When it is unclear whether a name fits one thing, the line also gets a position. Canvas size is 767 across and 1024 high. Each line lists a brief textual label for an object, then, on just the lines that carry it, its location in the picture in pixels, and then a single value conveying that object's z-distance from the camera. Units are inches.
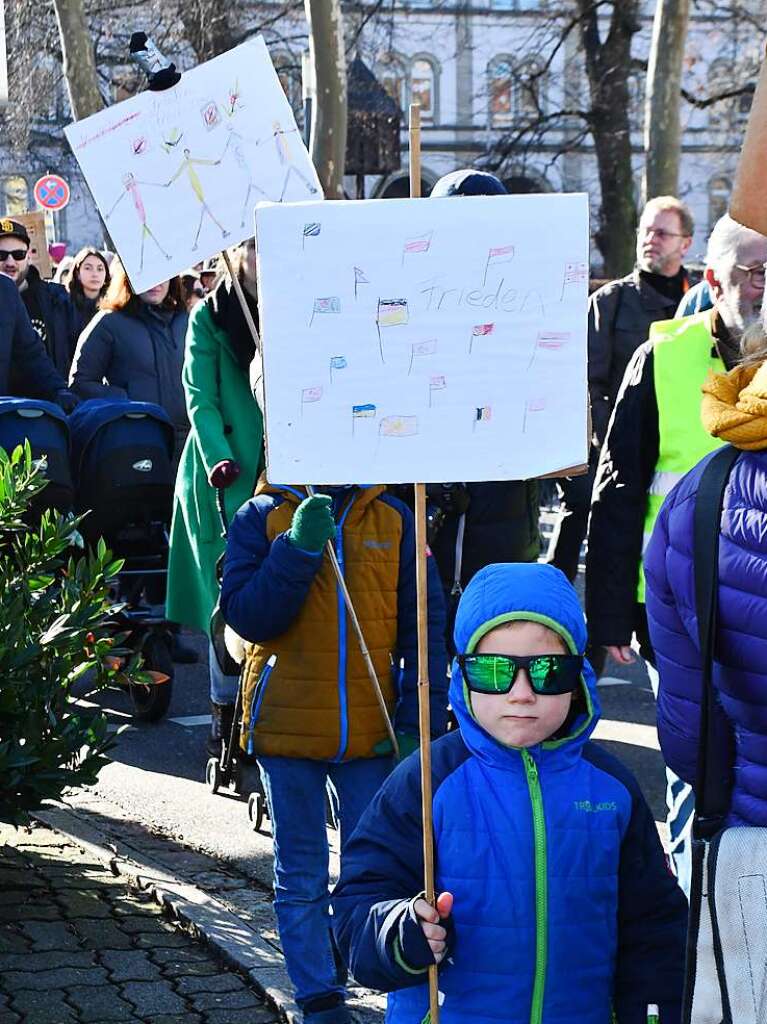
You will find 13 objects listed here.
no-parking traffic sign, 1515.6
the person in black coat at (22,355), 525.1
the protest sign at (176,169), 317.5
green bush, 312.5
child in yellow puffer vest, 279.1
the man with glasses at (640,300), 519.0
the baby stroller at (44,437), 495.2
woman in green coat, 422.4
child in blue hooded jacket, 188.4
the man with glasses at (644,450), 309.0
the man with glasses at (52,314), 725.2
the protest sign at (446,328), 222.1
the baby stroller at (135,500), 531.8
